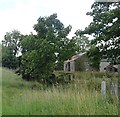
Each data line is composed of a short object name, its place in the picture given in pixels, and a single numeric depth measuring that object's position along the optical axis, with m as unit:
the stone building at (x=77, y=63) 44.70
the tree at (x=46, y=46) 17.97
